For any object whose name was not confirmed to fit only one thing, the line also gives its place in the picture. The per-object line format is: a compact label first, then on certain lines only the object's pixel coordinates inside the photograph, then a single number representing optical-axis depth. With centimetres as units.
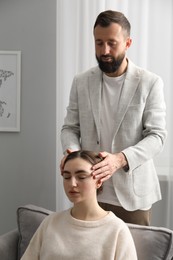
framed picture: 291
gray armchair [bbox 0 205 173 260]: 182
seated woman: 164
